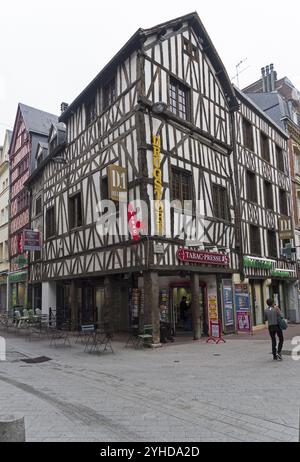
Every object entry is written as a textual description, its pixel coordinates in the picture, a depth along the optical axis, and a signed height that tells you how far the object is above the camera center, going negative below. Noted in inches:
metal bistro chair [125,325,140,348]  461.8 -61.5
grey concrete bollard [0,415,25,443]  128.2 -45.3
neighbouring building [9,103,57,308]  955.3 +307.0
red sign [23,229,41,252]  764.0 +103.2
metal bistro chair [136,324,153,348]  426.6 -51.9
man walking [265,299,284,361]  354.3 -37.0
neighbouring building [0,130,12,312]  1153.4 +228.9
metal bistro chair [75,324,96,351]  422.6 -62.7
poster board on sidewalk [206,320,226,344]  489.7 -59.5
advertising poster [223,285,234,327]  571.2 -29.9
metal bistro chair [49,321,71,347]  523.7 -65.3
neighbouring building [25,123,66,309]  753.0 +199.2
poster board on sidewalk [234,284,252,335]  565.0 -34.9
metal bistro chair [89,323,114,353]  437.9 -62.7
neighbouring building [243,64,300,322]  871.1 +398.1
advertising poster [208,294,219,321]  557.2 -30.4
